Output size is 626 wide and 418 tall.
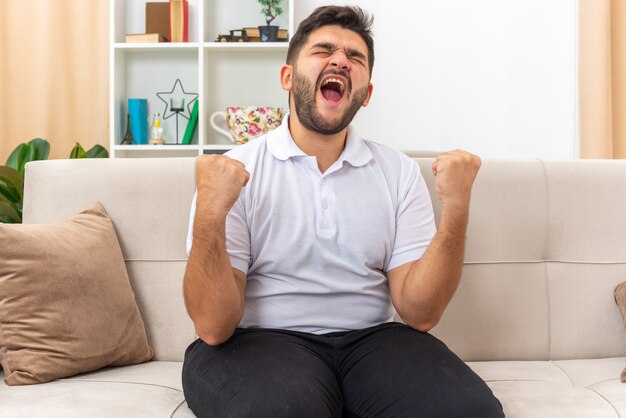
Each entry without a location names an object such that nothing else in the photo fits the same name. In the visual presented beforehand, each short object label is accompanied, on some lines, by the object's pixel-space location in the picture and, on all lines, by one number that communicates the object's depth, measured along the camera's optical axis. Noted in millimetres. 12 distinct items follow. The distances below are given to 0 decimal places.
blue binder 3479
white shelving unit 3539
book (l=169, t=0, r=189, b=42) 3432
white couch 1794
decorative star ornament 3592
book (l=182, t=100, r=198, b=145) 3453
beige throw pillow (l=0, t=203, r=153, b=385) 1540
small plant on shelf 3379
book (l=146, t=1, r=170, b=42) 3459
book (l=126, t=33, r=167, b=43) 3397
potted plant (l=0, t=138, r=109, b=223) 2680
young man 1344
